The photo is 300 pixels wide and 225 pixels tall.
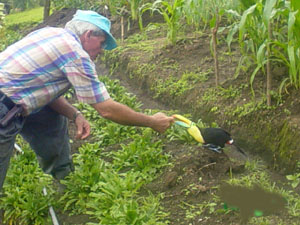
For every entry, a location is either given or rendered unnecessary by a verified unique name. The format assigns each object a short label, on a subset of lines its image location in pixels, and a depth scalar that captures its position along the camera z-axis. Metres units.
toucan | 3.78
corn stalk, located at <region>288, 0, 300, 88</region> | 3.61
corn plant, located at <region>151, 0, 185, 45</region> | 5.58
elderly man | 3.02
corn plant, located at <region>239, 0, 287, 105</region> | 3.83
